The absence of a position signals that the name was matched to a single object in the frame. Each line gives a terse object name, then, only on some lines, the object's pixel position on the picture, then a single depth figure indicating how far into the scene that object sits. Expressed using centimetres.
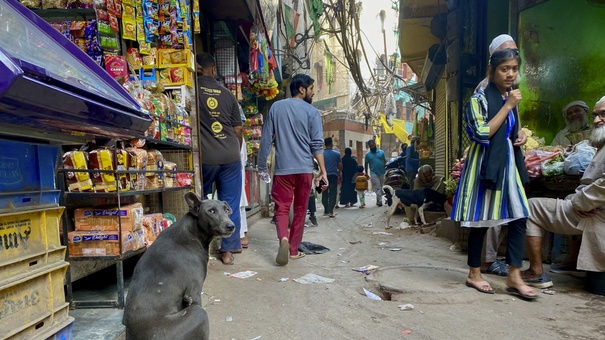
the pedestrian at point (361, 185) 1190
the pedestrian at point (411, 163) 1240
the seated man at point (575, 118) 504
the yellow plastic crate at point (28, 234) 146
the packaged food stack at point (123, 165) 274
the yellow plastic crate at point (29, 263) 145
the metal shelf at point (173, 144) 308
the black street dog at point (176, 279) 187
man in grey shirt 443
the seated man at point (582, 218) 314
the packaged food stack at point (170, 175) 353
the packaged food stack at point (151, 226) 321
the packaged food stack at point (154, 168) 322
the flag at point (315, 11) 1038
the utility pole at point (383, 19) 1367
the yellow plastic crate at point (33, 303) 144
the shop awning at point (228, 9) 545
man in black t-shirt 436
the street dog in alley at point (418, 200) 723
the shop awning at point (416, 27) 828
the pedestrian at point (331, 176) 961
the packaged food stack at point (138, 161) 293
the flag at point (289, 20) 1180
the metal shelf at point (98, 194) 259
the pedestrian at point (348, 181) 1144
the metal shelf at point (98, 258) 265
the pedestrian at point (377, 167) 1225
